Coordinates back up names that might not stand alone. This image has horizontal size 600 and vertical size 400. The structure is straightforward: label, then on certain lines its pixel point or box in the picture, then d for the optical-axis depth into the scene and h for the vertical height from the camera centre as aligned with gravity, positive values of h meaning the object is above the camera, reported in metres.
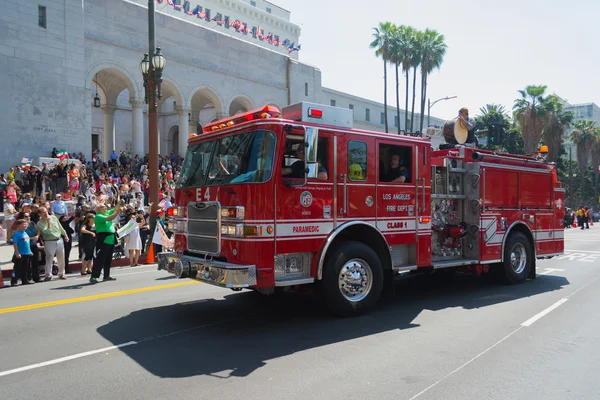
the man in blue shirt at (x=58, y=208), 15.09 -0.20
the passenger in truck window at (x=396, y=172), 7.44 +0.43
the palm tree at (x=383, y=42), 41.44 +14.05
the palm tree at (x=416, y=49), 41.78 +13.33
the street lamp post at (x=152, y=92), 14.84 +3.52
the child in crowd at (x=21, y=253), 10.41 -1.13
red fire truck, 6.10 -0.12
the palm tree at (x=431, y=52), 42.00 +13.25
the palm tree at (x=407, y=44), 41.47 +13.77
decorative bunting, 41.16 +15.97
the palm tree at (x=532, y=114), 43.72 +7.86
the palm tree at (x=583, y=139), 59.03 +7.39
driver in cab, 6.19 +0.42
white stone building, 25.64 +8.77
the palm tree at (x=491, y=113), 51.84 +9.64
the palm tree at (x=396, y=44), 41.33 +13.68
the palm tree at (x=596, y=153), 59.41 +5.83
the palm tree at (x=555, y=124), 44.28 +7.19
